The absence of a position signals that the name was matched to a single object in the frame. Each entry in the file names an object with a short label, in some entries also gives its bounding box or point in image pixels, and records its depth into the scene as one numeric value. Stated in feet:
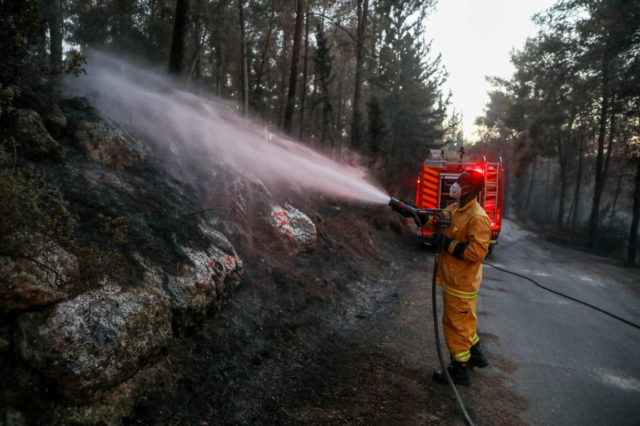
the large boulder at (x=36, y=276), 7.75
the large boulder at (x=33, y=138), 12.23
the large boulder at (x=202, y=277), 11.14
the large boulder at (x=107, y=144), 15.49
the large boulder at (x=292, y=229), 21.31
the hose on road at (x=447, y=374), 10.30
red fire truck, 36.09
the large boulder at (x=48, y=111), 14.26
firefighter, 12.37
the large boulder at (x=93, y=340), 7.63
